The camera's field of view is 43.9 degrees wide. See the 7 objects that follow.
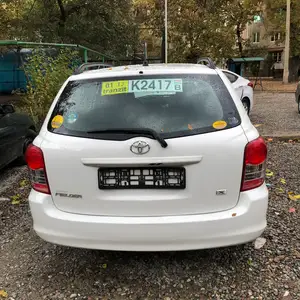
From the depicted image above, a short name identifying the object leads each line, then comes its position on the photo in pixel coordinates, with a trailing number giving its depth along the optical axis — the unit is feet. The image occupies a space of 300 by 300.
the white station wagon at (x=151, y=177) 8.62
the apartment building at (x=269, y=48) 128.11
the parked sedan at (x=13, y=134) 18.16
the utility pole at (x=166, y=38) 69.02
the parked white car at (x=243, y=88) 35.82
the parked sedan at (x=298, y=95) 38.58
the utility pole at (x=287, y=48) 86.58
